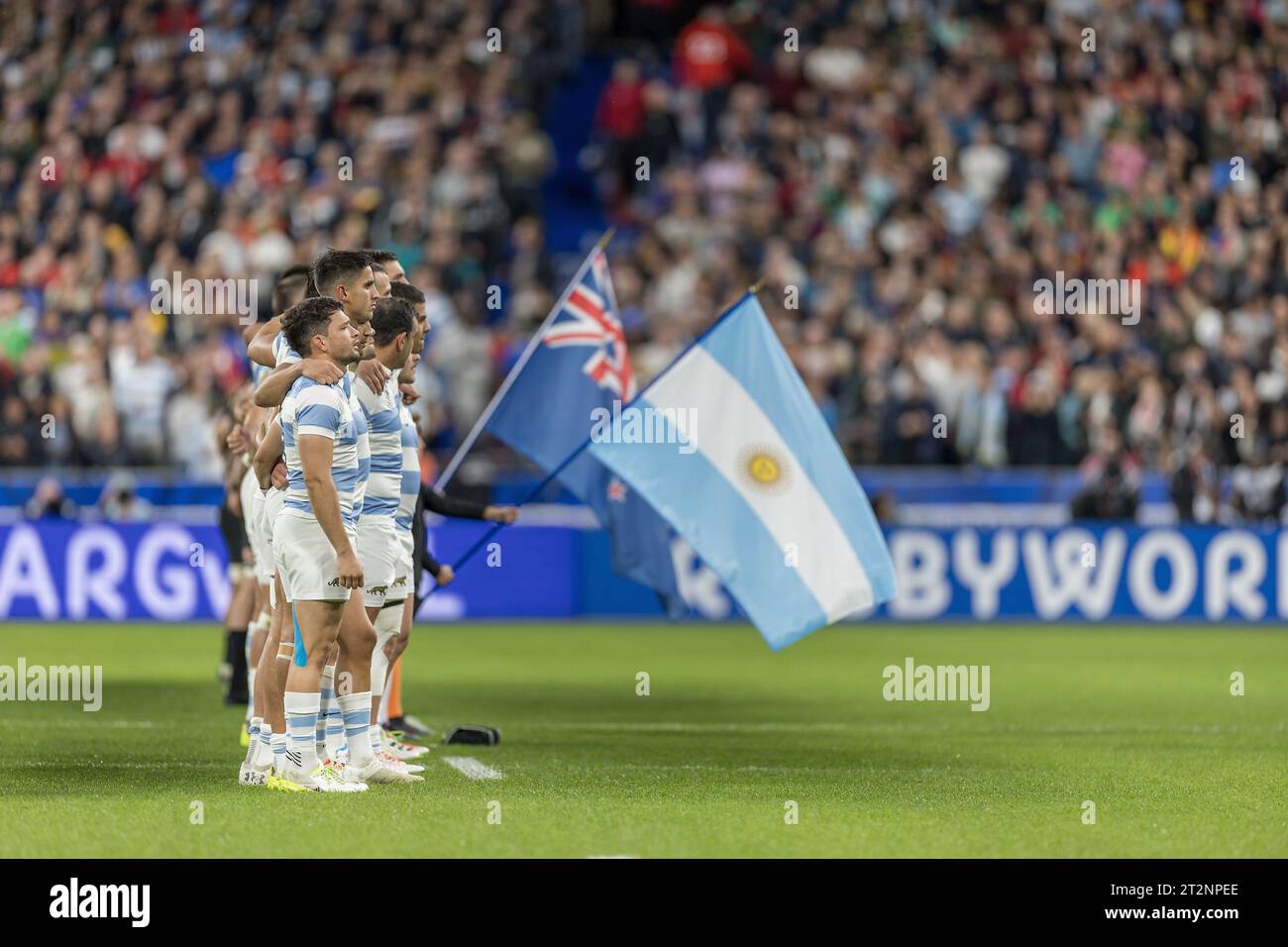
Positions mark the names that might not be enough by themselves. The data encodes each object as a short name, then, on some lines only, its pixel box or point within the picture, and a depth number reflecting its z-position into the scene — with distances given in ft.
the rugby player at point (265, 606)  34.53
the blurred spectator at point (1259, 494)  76.13
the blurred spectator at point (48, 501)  74.81
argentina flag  41.91
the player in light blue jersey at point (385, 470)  34.96
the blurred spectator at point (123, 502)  75.15
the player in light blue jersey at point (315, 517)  31.71
